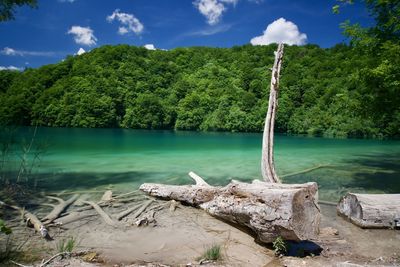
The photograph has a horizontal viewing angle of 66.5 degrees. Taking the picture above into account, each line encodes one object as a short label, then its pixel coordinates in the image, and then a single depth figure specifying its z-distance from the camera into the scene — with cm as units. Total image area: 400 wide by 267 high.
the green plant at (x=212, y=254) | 513
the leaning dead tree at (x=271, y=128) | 974
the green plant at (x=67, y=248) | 485
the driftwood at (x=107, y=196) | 905
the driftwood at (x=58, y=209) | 687
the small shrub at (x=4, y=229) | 347
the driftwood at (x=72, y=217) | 688
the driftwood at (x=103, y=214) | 707
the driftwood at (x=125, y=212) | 749
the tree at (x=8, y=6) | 1081
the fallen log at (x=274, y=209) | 545
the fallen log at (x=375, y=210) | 706
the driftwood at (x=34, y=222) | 583
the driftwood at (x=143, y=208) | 767
